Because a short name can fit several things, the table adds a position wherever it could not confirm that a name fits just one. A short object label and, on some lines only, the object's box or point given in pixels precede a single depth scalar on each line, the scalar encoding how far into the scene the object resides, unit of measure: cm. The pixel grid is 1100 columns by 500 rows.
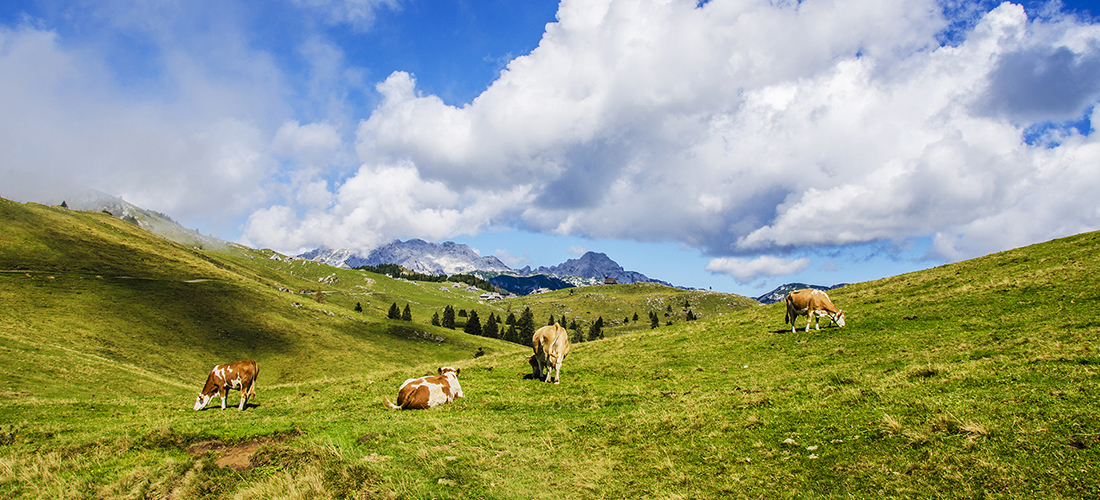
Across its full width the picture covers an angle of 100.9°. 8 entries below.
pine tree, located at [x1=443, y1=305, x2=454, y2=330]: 17688
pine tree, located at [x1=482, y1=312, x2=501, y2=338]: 16700
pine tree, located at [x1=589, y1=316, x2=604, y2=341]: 18112
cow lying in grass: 1800
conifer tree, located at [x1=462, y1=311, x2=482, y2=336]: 16236
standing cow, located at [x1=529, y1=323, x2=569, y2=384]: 2189
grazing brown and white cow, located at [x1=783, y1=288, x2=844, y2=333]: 2823
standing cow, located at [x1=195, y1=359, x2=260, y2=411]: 2284
